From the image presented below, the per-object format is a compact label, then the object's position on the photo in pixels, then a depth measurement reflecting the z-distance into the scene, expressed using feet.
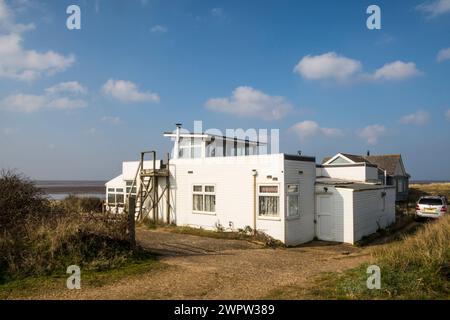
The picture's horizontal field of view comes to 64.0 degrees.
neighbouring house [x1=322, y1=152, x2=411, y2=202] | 101.96
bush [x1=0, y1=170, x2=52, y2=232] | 34.06
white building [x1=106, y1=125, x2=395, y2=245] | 46.83
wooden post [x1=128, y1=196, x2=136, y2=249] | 33.91
